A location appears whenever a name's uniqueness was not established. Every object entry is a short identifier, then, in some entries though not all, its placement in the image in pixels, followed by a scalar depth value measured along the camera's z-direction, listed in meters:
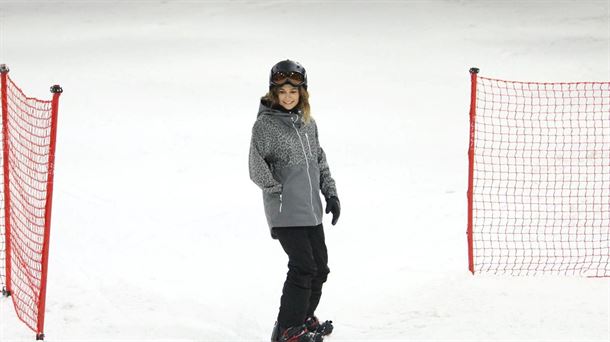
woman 9.97
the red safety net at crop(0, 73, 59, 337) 9.95
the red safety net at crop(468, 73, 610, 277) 14.64
